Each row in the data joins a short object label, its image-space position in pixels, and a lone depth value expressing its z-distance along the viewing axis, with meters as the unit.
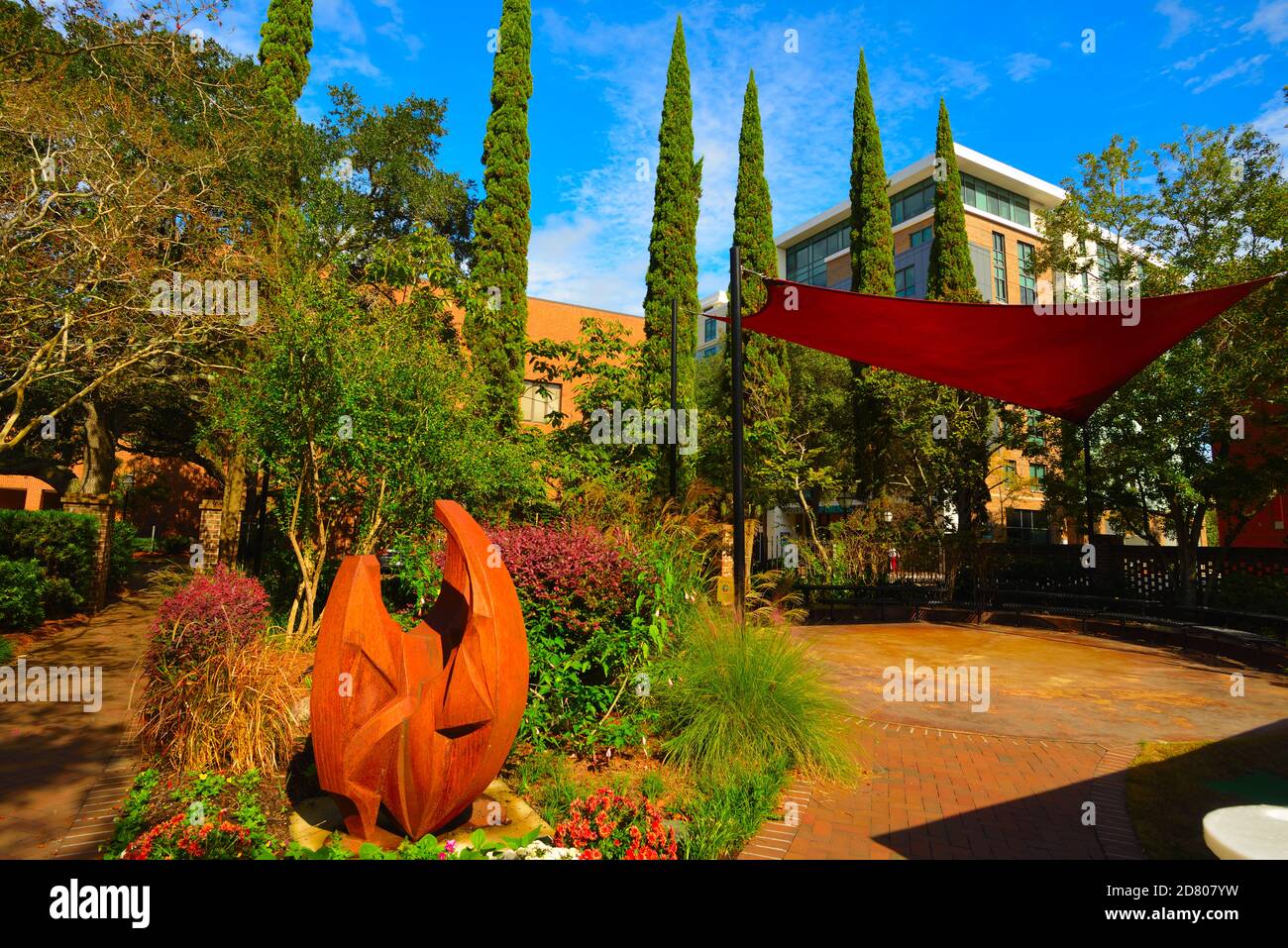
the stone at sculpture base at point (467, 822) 3.52
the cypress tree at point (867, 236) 18.47
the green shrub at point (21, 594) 9.25
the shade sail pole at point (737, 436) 6.32
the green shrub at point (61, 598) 10.37
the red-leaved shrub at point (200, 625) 4.72
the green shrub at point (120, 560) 13.60
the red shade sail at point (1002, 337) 6.20
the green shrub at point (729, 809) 3.53
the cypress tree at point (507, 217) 15.09
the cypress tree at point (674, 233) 16.56
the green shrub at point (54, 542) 10.34
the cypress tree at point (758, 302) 16.70
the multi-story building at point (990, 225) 33.88
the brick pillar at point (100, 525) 11.44
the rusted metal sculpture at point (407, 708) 3.35
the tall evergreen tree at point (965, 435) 15.34
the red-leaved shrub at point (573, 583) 5.17
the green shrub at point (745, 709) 4.72
